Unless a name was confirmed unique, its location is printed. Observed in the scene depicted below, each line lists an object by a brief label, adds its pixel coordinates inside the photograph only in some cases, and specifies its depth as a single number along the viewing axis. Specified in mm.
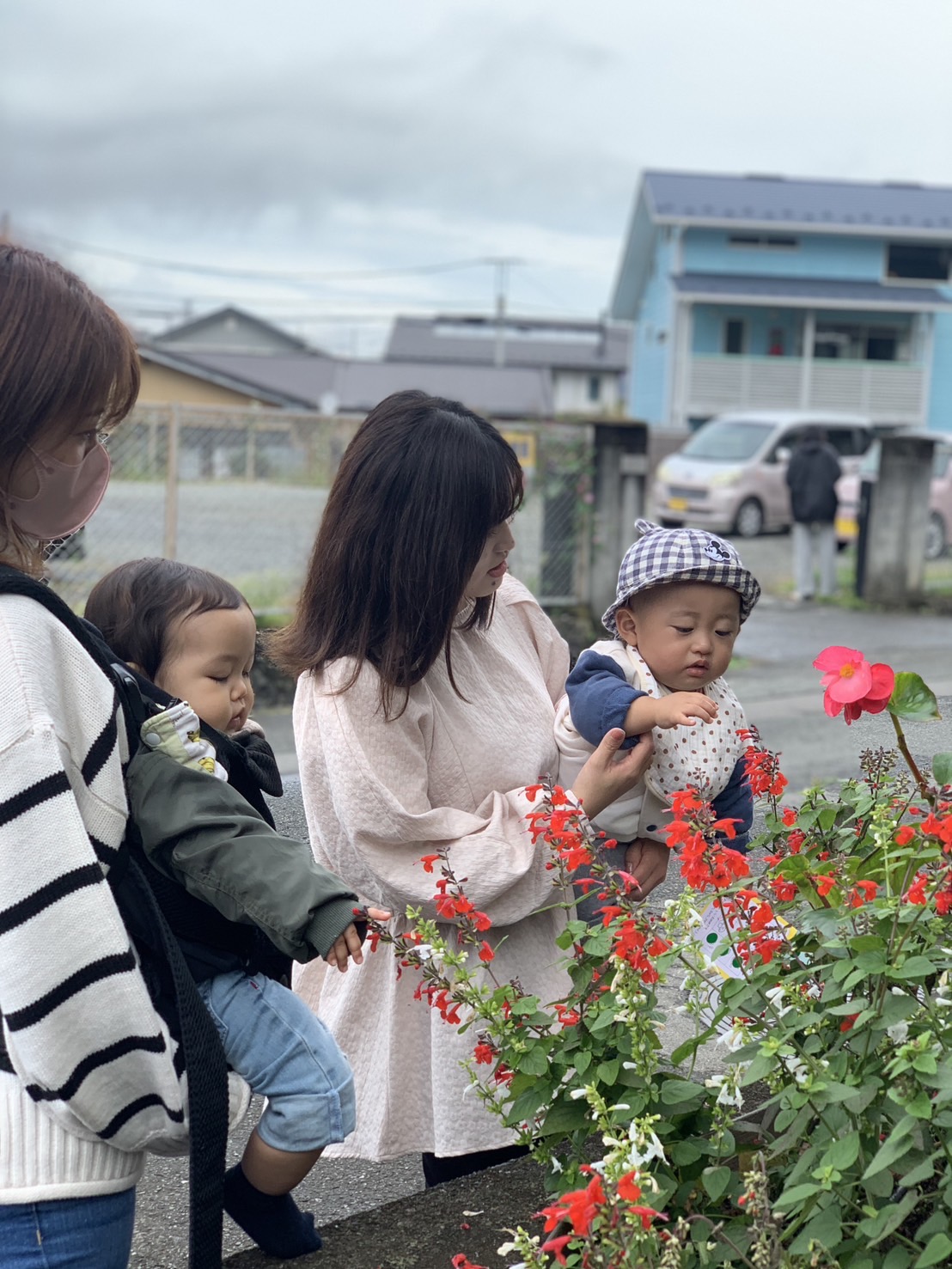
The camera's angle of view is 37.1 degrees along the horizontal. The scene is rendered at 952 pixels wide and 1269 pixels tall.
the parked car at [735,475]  19047
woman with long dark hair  2141
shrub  1375
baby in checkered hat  2357
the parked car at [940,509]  16016
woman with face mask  1429
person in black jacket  13555
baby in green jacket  1664
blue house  33906
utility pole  61156
